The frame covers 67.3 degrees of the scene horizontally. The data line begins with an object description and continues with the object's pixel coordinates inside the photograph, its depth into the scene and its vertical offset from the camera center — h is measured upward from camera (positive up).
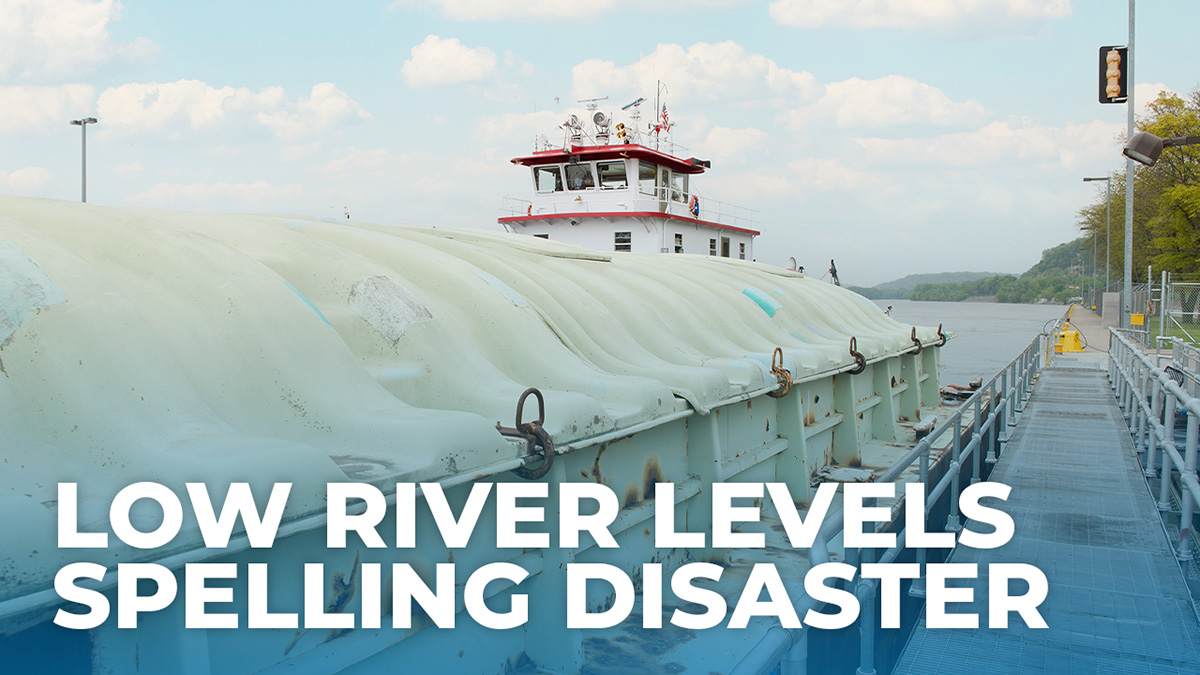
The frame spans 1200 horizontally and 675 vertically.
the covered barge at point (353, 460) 2.56 -0.56
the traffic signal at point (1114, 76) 13.89 +3.61
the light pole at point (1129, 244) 22.50 +1.67
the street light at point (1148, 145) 12.30 +2.28
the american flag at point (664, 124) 20.97 +4.25
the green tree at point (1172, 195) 41.41 +5.50
